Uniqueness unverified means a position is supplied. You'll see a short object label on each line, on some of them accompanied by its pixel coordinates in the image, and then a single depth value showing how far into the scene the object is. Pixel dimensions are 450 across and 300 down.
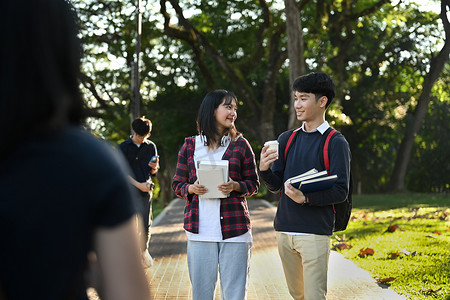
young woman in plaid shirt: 4.64
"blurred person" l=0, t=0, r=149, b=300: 1.28
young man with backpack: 4.46
